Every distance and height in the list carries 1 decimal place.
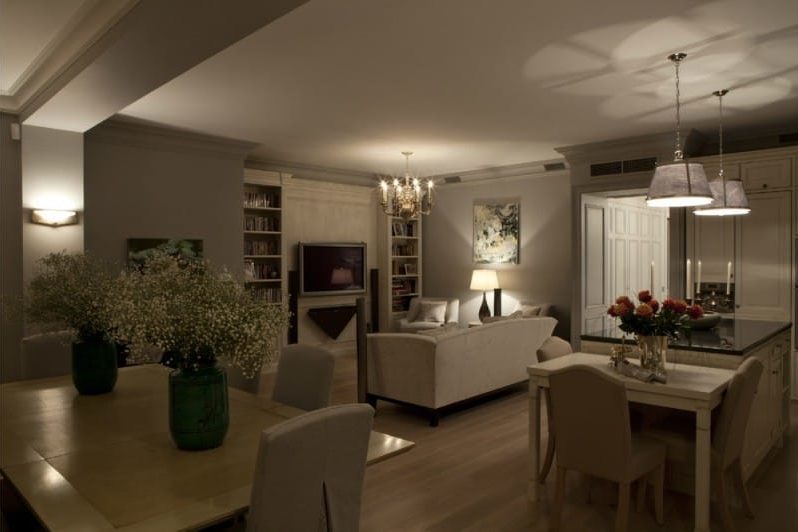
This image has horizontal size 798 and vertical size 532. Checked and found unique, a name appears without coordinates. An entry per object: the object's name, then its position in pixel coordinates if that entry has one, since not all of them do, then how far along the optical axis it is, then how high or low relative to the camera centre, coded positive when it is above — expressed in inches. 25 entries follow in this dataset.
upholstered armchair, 313.4 -32.5
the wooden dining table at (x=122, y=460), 56.1 -26.2
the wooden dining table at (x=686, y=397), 99.7 -27.1
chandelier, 231.1 +26.1
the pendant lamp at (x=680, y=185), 118.8 +16.5
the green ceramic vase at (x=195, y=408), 72.0 -20.1
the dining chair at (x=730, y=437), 100.3 -36.0
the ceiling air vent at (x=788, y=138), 206.7 +46.9
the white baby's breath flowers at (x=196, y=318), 67.9 -7.6
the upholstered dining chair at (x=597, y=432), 96.3 -32.6
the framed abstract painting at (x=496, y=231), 308.5 +16.5
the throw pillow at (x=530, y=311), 267.3 -26.5
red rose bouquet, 109.7 -11.9
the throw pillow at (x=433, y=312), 315.3 -31.4
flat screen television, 289.6 -5.1
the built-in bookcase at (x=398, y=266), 327.3 -4.5
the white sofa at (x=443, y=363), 175.0 -36.3
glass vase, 111.9 -19.9
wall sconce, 169.5 +14.0
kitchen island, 123.2 -23.4
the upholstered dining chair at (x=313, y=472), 53.4 -22.8
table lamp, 301.3 -13.1
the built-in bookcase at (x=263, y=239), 268.4 +10.8
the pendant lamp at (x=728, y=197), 146.3 +16.9
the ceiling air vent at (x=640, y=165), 229.2 +40.8
